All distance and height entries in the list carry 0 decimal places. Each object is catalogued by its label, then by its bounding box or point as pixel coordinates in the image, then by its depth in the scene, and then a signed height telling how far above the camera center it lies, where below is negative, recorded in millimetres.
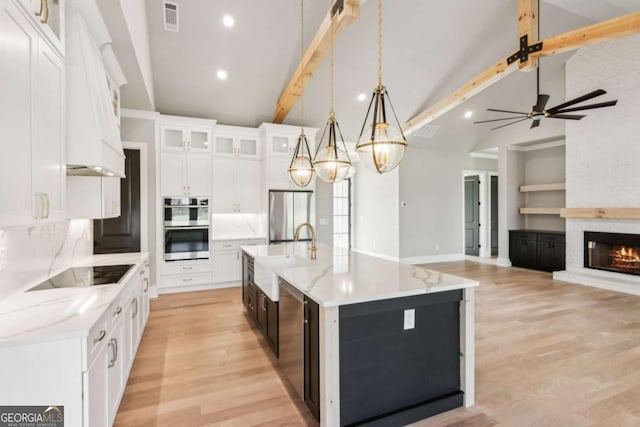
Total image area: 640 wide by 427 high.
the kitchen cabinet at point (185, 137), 5211 +1303
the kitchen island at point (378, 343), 1825 -882
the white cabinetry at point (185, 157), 5195 +962
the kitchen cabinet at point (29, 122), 1357 +467
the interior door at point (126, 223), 4762 -194
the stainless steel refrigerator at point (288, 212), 5745 -23
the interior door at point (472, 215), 8789 -121
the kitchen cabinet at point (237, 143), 5730 +1329
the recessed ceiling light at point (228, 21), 4258 +2718
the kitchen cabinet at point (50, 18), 1587 +1113
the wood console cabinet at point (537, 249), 6512 -877
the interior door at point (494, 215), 8766 -121
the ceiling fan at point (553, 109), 4379 +1515
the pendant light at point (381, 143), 2271 +515
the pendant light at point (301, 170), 3654 +497
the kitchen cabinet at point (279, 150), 5762 +1172
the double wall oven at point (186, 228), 5176 -303
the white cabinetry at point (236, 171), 5707 +782
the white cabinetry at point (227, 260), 5535 -906
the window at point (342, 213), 9656 -69
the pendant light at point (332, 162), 3076 +510
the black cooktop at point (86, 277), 2230 -540
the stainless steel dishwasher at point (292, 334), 2160 -955
